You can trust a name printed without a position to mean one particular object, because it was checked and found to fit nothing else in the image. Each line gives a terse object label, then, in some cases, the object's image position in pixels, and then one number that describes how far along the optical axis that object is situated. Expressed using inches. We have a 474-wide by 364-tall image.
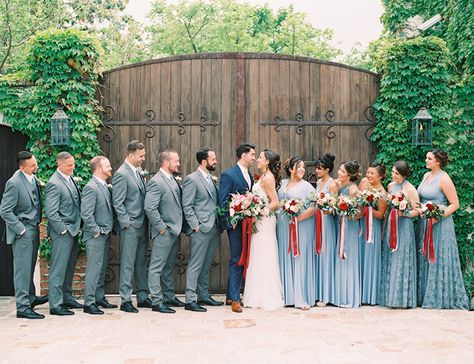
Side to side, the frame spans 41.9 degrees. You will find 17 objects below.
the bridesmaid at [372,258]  281.1
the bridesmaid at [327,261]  279.6
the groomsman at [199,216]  271.4
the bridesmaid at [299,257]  276.8
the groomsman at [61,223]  259.9
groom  273.3
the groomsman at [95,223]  261.6
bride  273.3
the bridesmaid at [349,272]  278.2
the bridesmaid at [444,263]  273.9
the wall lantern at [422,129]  293.4
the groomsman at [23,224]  253.0
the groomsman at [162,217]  265.9
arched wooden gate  307.3
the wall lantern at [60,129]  288.2
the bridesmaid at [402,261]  272.7
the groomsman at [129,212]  266.5
